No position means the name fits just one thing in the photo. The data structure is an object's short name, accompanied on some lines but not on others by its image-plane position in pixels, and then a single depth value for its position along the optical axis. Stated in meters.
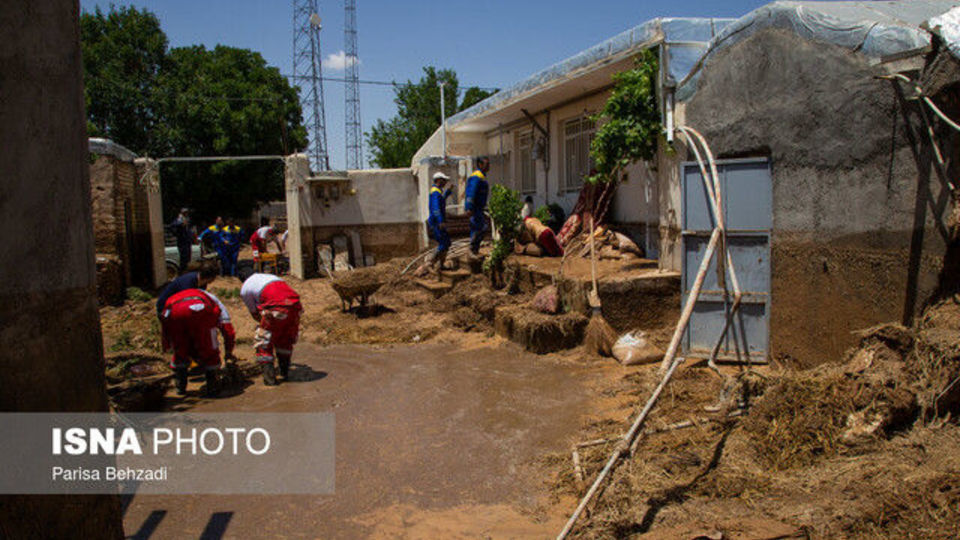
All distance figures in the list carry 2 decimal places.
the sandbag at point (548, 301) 8.12
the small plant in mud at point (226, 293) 13.07
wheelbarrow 10.12
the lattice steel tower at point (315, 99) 24.05
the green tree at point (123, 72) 20.84
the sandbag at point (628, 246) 8.94
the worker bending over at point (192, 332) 6.11
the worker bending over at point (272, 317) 6.57
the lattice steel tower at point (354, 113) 27.17
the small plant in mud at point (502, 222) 10.25
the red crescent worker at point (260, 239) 15.39
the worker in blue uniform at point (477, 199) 10.53
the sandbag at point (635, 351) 6.89
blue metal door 6.12
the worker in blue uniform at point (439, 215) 10.97
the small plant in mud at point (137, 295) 11.80
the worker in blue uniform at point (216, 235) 15.43
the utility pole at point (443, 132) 15.53
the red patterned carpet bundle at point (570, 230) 10.18
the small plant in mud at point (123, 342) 7.75
